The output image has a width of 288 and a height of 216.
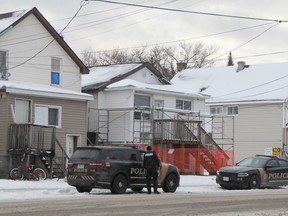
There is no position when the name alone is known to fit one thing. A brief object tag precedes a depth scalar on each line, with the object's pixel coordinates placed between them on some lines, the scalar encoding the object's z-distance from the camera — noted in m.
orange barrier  35.41
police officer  21.95
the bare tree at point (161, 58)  87.38
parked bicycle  26.83
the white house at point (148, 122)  35.84
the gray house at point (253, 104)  47.31
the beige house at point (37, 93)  28.83
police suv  21.00
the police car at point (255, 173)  26.23
